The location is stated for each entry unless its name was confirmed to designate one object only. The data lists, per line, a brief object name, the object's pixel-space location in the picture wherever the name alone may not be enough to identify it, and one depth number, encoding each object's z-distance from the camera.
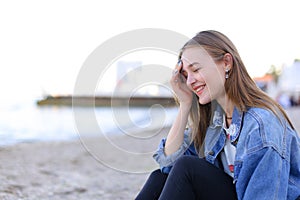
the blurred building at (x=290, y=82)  30.45
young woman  1.18
